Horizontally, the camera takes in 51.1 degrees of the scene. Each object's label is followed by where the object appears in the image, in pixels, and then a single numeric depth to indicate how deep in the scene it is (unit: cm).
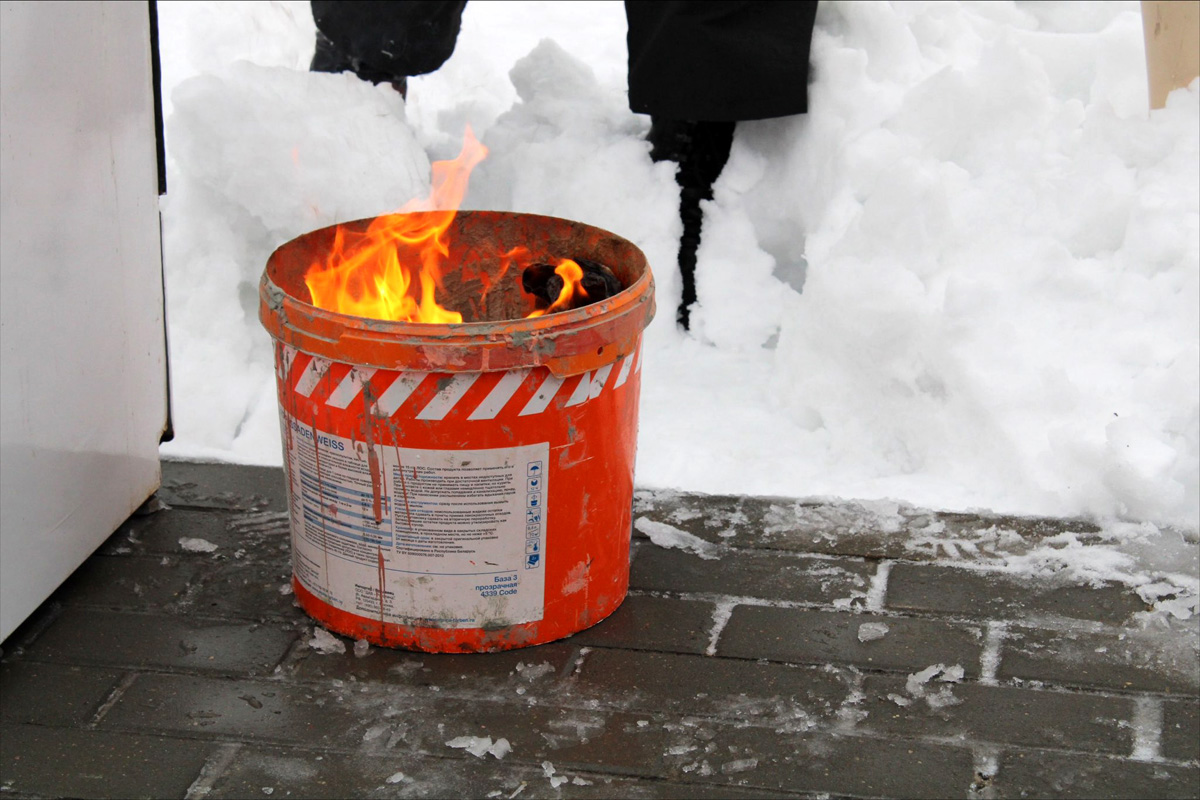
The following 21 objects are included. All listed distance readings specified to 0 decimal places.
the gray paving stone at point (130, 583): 240
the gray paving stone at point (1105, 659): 219
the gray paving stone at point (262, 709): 203
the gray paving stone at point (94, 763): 190
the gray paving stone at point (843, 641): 224
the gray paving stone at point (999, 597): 239
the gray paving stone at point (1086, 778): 192
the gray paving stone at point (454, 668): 217
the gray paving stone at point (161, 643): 221
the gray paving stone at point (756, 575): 246
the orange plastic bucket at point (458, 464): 203
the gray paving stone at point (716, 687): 209
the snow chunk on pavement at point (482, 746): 198
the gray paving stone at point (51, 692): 207
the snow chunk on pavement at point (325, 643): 225
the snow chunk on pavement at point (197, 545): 258
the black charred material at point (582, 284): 237
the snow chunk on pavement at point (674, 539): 260
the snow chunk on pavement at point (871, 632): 231
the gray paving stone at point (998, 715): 204
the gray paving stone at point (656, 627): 229
